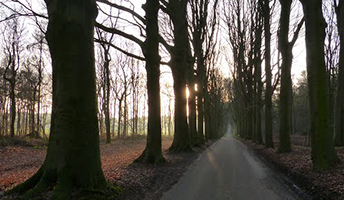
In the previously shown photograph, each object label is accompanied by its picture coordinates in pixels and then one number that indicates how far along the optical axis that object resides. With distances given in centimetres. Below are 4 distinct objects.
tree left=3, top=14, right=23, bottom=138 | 2600
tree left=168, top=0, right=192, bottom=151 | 1538
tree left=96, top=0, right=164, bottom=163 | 1081
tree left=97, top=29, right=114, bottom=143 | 2615
